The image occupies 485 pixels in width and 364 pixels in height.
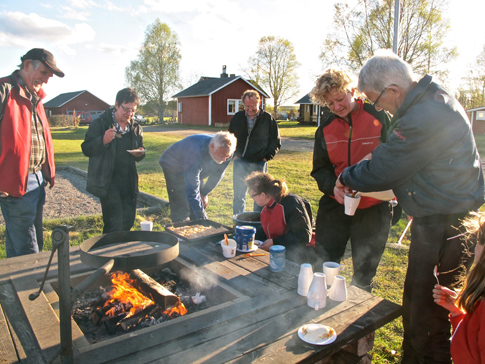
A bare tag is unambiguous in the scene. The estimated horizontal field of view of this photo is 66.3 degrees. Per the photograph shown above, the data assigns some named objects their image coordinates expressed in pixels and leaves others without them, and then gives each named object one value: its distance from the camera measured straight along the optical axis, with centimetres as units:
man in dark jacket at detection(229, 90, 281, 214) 509
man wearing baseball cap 283
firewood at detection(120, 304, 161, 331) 221
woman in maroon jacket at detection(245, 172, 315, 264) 319
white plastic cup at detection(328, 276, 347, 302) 205
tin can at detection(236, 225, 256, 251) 277
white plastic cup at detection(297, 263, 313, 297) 208
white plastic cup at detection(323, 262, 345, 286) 221
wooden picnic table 157
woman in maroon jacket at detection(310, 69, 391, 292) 263
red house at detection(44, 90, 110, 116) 4259
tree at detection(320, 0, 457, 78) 1897
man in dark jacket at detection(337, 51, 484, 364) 176
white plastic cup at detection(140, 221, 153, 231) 316
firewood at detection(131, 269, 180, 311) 239
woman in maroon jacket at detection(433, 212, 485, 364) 148
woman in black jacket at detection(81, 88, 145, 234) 366
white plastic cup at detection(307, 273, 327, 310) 195
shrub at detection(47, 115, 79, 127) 3108
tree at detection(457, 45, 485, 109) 2952
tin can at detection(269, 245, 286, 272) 241
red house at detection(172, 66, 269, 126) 2842
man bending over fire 357
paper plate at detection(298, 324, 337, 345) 167
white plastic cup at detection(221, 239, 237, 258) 268
